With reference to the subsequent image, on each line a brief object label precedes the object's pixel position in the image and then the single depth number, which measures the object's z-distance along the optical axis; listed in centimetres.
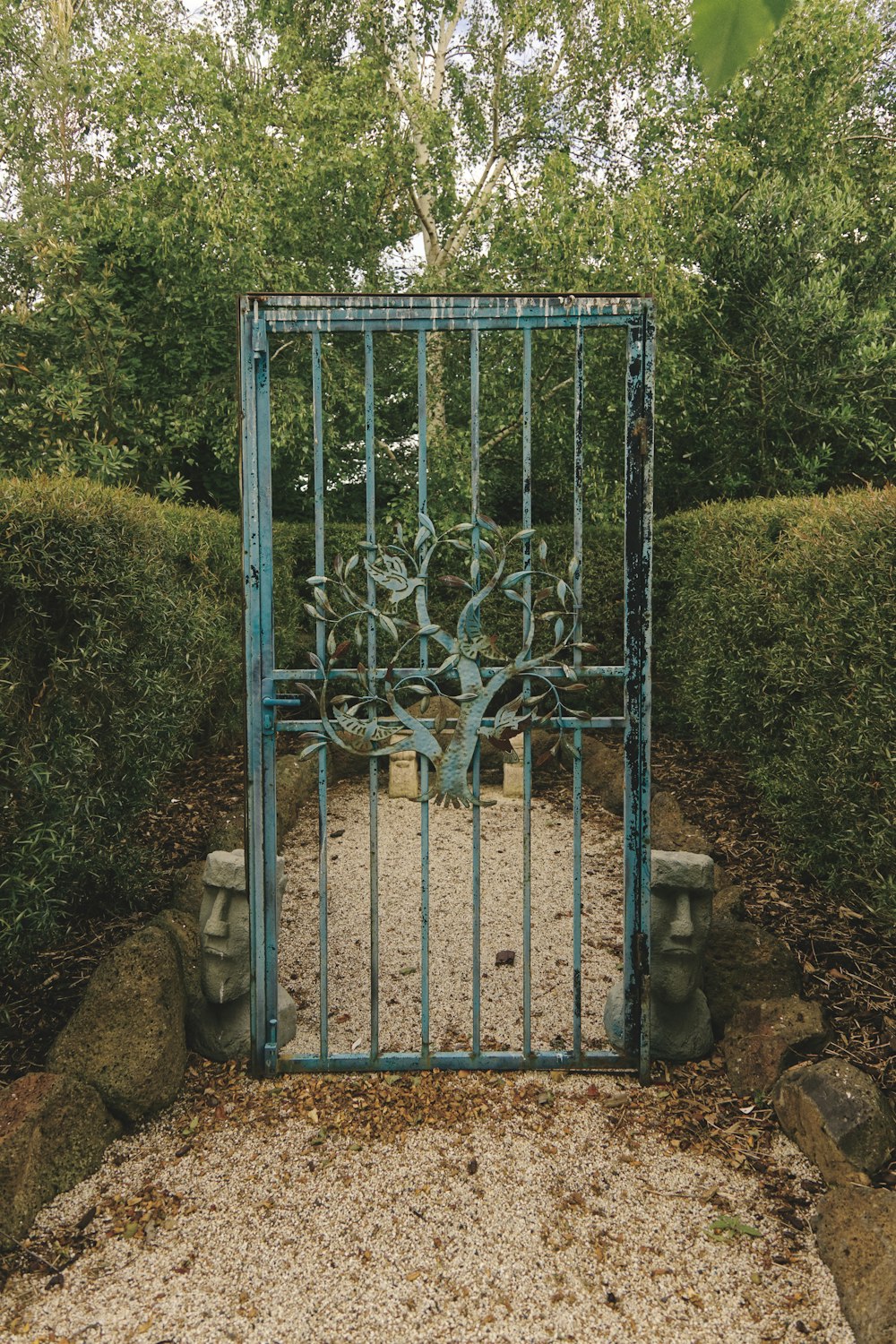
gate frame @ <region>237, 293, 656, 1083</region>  272
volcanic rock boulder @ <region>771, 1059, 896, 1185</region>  238
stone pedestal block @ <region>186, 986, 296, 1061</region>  305
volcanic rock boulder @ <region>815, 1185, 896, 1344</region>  193
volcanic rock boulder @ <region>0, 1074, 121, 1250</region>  227
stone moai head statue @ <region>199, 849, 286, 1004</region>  295
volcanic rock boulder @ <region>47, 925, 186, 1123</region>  265
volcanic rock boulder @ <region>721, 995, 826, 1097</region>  282
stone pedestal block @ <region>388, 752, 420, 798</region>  693
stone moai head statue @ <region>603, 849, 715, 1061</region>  296
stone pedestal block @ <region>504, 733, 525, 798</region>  670
